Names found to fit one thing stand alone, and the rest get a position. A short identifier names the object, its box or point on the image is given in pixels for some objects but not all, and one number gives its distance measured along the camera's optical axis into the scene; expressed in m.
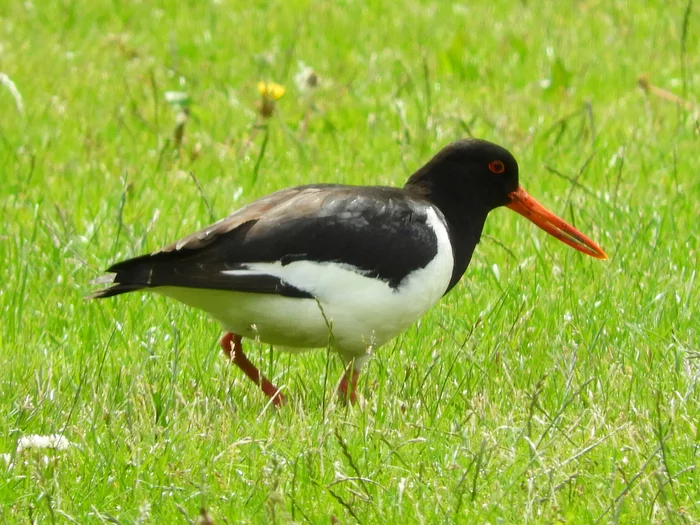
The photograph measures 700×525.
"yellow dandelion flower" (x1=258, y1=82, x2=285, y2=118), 14.23
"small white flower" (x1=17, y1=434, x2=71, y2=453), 7.07
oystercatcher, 7.98
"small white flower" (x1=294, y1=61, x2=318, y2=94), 14.64
